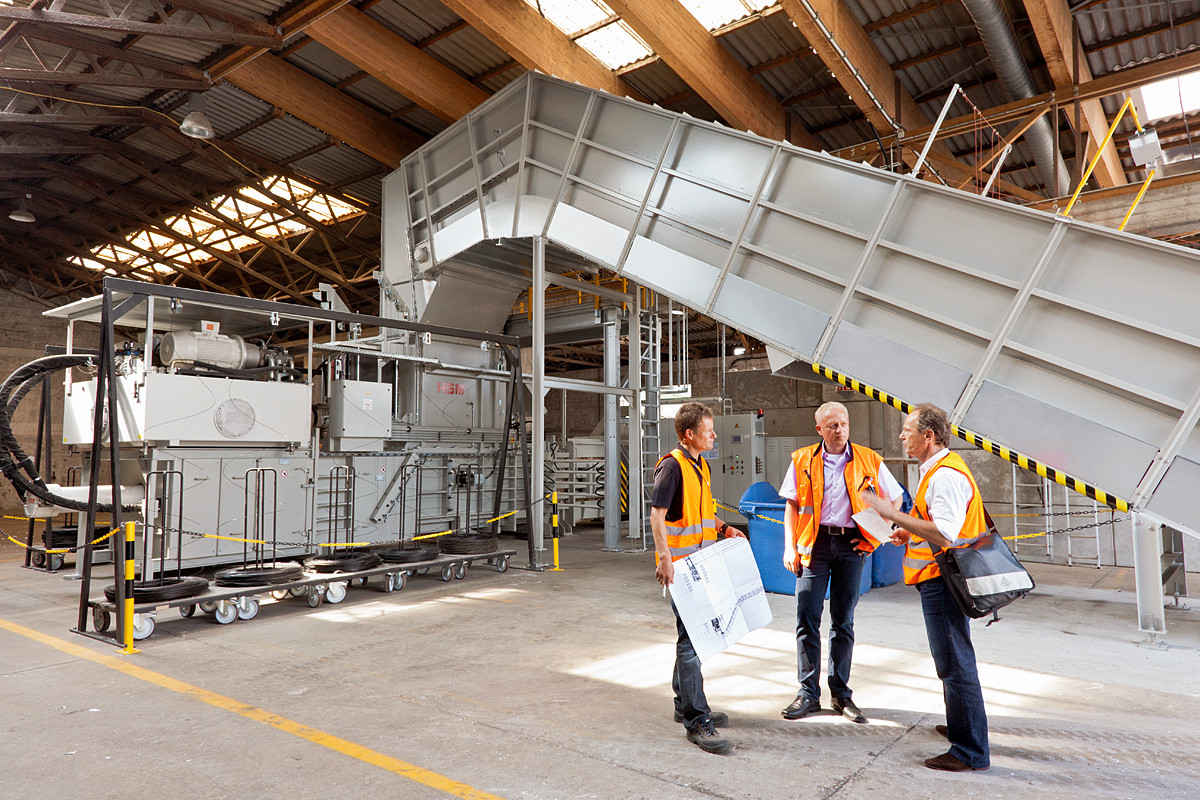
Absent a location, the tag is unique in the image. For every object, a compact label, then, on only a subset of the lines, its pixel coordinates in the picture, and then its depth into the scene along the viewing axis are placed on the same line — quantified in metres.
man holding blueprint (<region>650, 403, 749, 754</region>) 4.31
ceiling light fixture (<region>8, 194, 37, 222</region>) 18.91
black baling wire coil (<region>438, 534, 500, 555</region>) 10.66
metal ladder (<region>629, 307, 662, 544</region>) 14.03
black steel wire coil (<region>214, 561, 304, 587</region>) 7.96
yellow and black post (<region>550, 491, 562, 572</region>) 11.57
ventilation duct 9.30
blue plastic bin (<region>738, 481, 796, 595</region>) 9.10
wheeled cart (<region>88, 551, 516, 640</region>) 7.23
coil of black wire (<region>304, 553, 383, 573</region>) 9.02
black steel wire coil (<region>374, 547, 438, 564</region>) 9.76
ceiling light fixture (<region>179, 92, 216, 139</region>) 12.68
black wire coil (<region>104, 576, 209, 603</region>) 7.14
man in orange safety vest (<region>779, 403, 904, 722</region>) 4.71
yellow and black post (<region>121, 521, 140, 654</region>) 6.71
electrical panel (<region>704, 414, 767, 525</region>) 17.00
